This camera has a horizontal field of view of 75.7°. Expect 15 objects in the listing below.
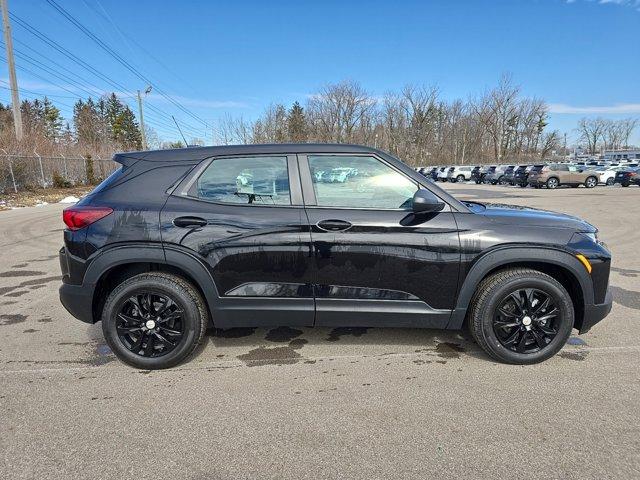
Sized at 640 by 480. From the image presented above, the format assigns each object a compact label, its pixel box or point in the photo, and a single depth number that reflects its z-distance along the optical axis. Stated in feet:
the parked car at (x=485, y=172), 124.67
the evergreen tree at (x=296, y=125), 209.87
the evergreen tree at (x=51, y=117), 272.31
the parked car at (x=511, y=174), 107.10
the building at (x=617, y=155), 278.24
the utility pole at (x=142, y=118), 146.27
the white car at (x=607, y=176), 102.12
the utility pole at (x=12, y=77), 76.07
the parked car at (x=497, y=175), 116.40
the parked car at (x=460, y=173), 146.00
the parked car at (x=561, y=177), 94.66
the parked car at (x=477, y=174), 130.80
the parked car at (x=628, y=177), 95.35
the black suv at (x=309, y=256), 10.52
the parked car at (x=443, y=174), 151.95
